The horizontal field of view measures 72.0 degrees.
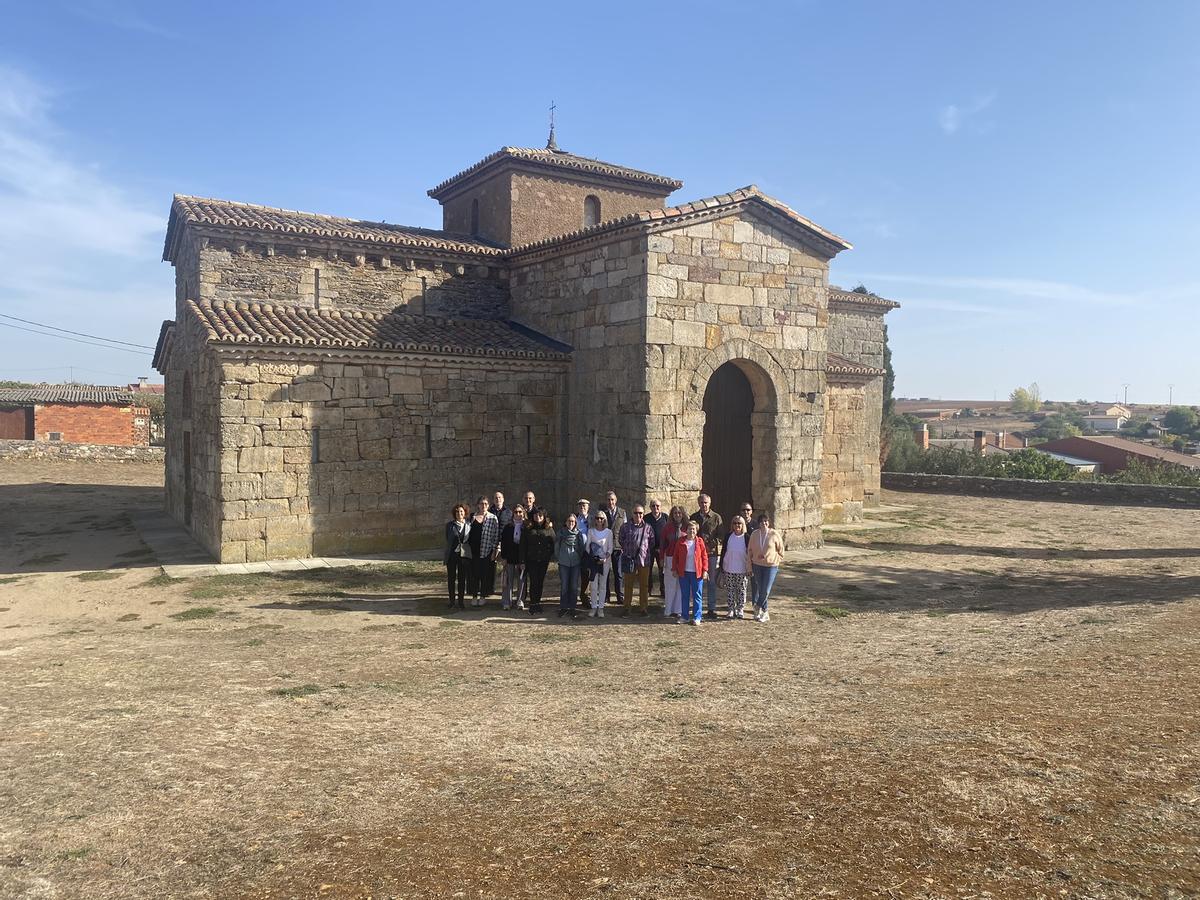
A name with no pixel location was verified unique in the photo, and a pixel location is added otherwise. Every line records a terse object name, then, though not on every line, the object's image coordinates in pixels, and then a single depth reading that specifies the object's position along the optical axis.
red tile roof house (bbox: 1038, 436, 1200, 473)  32.88
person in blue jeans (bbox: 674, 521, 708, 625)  9.70
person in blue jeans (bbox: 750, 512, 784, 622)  9.91
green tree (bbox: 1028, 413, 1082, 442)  76.75
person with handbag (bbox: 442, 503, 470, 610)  10.33
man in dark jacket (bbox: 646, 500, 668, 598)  10.42
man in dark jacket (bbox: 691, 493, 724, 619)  10.23
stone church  13.56
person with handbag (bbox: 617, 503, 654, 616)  10.18
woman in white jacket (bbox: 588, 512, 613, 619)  10.10
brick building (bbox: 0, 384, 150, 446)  36.97
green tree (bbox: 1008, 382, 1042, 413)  141.98
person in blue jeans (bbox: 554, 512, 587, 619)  10.09
